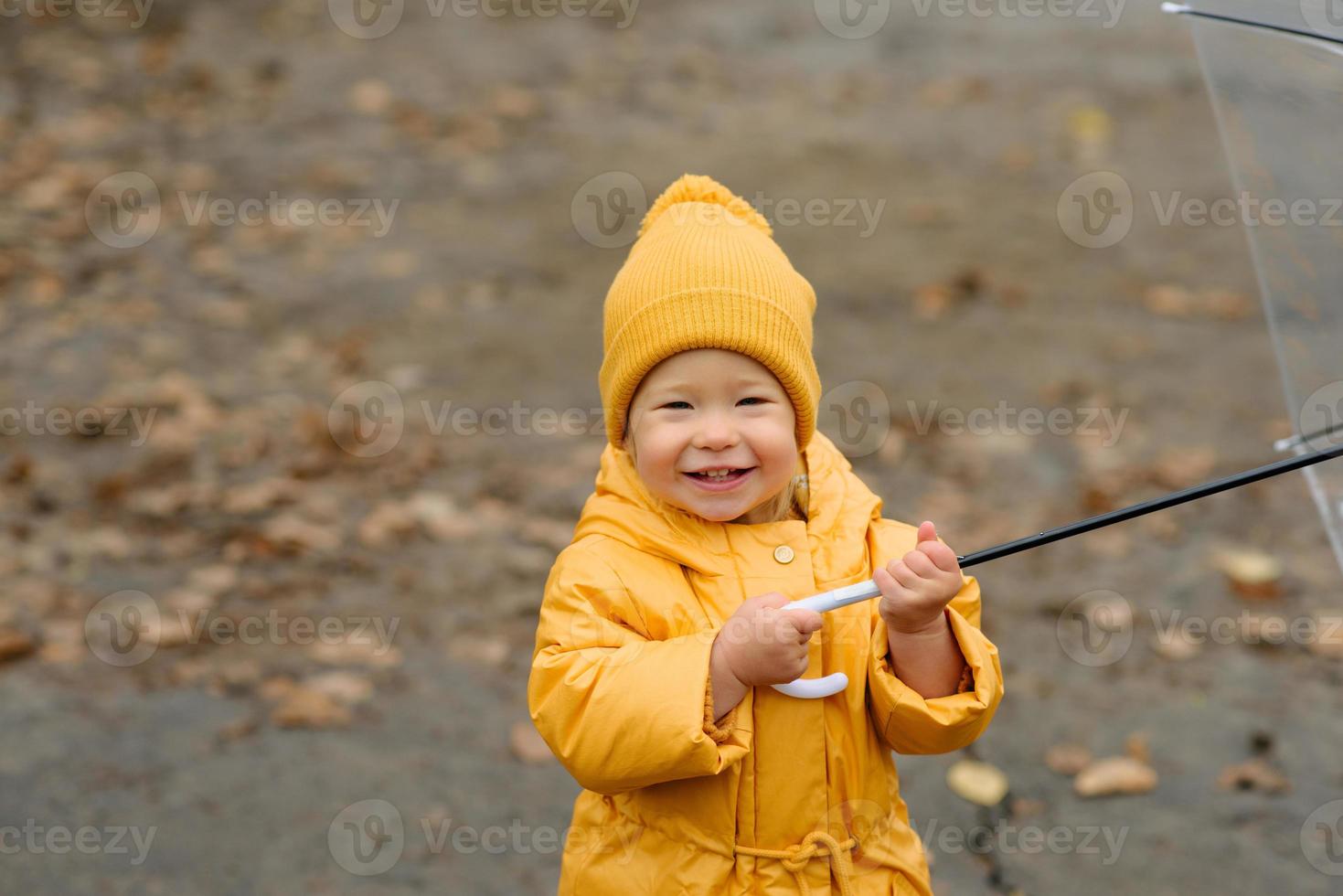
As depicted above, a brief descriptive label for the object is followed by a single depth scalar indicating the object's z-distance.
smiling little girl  3.89
